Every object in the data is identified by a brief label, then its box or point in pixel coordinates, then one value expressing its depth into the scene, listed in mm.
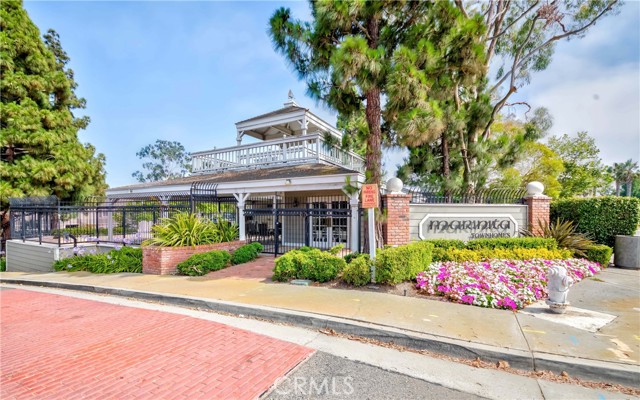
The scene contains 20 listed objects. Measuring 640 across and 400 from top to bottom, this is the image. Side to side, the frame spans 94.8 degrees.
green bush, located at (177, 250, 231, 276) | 8070
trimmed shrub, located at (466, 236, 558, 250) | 8188
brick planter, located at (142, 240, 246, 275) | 8383
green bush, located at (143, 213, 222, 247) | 8859
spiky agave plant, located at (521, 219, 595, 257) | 8703
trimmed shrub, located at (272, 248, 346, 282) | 6844
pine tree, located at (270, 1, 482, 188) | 6645
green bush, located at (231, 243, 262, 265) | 9158
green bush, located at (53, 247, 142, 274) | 9039
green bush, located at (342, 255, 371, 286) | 6277
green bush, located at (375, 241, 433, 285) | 6055
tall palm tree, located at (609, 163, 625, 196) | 53625
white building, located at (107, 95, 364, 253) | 9945
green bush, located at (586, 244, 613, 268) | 8453
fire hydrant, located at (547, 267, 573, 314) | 4641
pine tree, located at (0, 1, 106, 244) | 12672
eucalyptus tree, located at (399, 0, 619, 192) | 10344
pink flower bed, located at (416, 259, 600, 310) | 5242
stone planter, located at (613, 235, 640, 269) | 8391
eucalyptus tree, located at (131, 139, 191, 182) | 60031
